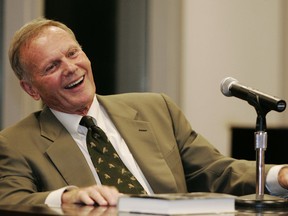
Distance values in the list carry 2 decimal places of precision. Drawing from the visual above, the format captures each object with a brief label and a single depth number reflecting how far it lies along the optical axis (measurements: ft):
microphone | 15.62
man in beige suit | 18.75
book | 12.71
